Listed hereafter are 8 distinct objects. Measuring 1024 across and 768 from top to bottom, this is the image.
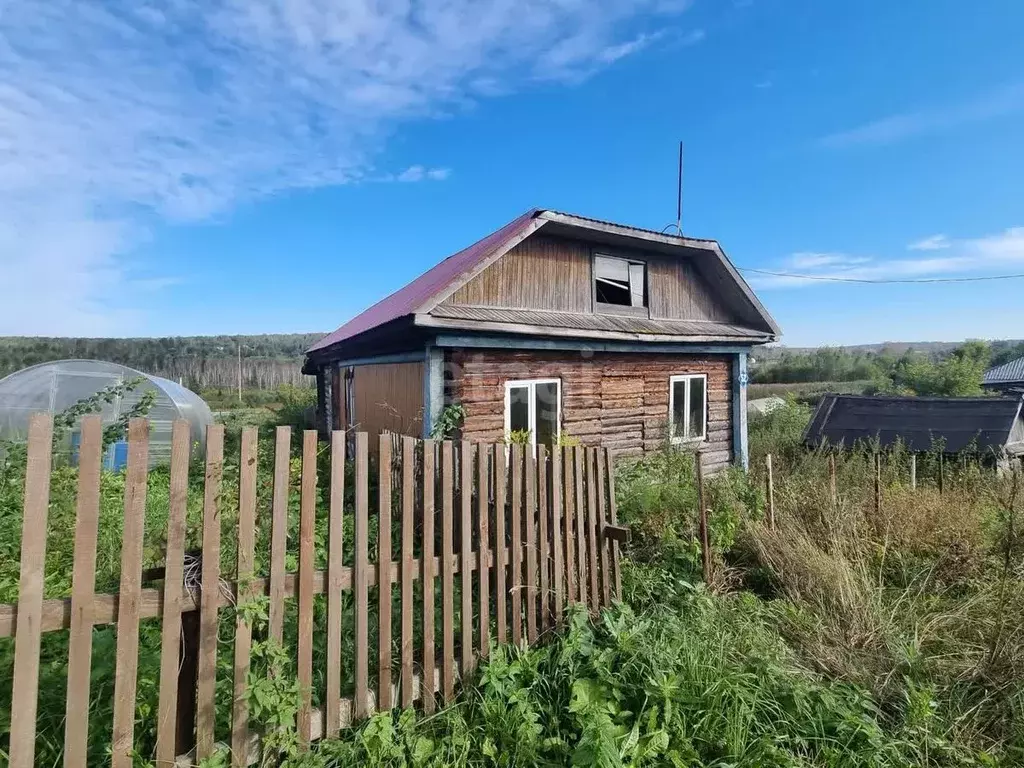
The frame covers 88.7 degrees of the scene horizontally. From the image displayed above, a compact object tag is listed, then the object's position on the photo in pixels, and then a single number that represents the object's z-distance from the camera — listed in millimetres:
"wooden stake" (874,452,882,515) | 5348
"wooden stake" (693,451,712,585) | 4268
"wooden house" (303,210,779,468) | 7852
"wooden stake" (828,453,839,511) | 5214
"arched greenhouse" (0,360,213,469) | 11305
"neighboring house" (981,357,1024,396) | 31609
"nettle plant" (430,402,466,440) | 7496
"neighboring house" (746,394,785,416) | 19238
